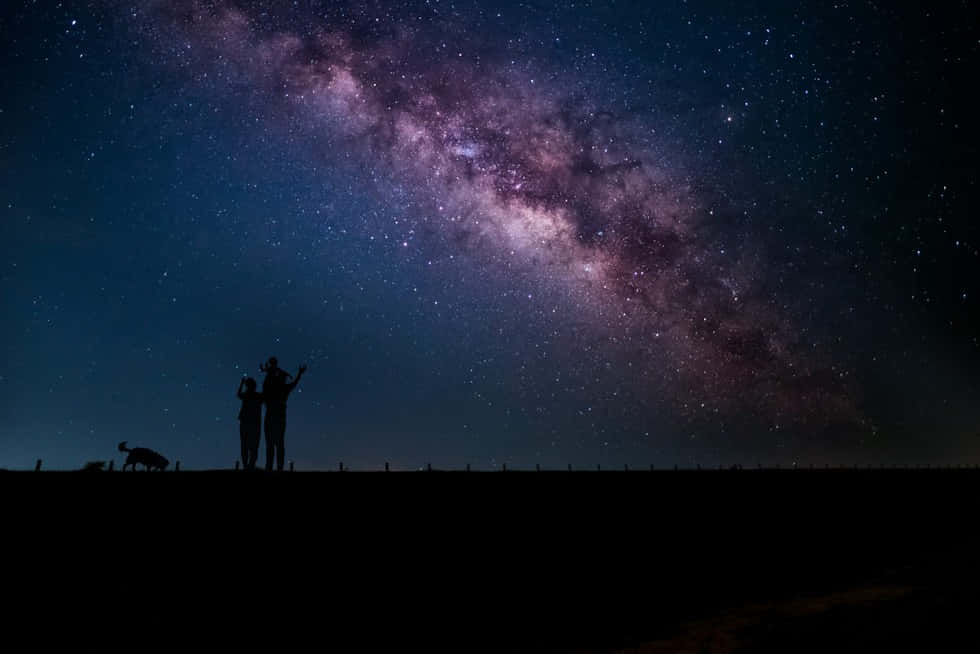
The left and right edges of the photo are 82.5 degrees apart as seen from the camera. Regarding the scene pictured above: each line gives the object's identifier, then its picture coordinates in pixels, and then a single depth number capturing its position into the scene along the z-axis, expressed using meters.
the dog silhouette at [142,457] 15.30
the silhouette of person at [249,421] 10.74
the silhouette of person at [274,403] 10.90
